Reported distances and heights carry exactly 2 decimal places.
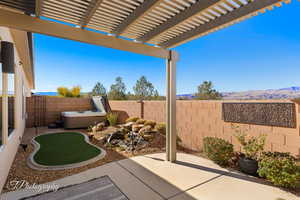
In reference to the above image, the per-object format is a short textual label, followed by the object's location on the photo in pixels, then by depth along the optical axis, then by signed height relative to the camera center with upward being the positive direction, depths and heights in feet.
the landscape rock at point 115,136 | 16.78 -4.46
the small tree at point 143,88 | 59.67 +5.19
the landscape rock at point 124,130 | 18.47 -4.08
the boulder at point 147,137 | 16.74 -4.45
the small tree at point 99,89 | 68.93 +5.58
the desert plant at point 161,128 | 17.21 -3.50
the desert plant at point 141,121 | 20.76 -3.16
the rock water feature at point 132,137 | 15.04 -4.46
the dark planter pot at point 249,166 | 9.40 -4.55
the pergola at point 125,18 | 6.28 +4.35
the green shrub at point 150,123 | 19.26 -3.20
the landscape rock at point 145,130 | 17.33 -3.76
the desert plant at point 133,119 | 22.80 -3.11
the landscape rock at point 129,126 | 20.12 -3.80
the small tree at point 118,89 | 61.42 +5.02
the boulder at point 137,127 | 18.76 -3.68
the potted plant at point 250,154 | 9.43 -4.00
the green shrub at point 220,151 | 10.60 -3.99
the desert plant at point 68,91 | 38.75 +2.64
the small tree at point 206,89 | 39.58 +3.01
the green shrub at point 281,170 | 7.62 -4.00
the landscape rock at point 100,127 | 22.68 -4.39
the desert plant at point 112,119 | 25.46 -3.49
